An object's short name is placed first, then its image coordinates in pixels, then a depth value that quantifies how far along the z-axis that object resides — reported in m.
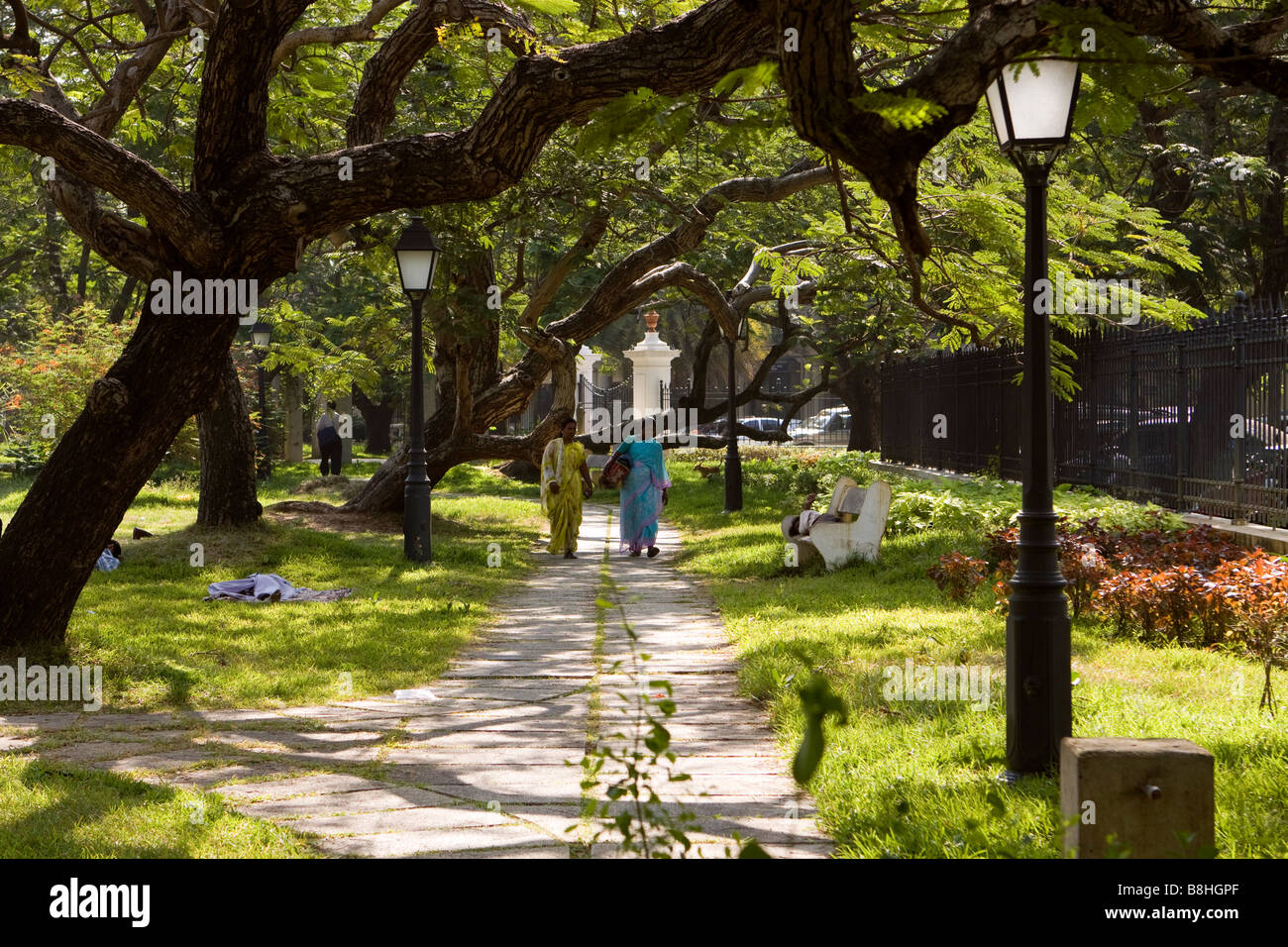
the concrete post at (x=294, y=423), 40.41
